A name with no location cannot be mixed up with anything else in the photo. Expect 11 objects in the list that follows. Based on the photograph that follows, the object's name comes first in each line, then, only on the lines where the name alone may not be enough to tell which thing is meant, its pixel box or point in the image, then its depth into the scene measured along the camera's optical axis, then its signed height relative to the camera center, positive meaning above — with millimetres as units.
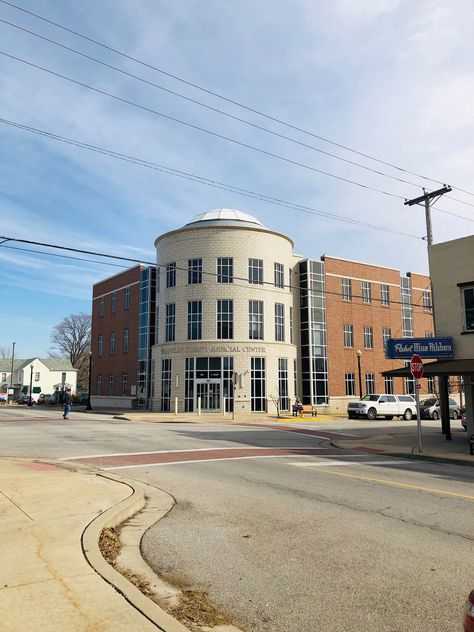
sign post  14922 +559
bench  37897 -1451
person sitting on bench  37812 -1268
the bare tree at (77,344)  106188 +10216
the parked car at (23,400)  63250 -637
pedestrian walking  29325 -406
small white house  100125 +3908
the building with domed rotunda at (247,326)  40219 +5711
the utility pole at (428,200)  22953 +8644
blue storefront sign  18047 +1449
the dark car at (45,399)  66288 -579
